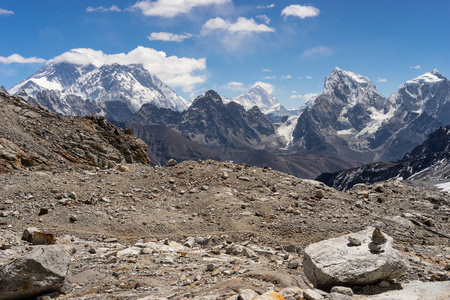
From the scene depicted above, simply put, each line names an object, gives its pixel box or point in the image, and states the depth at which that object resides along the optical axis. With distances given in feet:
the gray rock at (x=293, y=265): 46.24
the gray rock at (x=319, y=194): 88.17
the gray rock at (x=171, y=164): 110.49
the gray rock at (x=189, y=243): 62.92
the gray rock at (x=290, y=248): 63.85
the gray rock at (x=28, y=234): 53.06
